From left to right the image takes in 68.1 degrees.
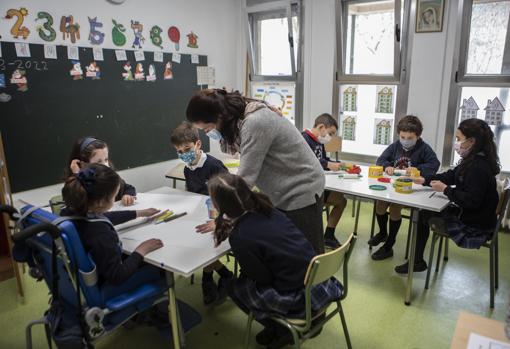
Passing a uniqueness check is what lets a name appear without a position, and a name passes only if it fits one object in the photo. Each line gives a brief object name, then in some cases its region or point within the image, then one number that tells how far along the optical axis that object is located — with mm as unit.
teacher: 1792
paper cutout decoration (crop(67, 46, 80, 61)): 3294
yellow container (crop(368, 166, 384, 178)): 3057
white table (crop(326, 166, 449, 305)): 2367
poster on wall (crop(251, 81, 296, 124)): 4867
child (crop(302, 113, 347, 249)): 3211
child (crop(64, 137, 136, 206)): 2299
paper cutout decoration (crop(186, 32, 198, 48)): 4387
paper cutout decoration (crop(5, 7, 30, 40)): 2941
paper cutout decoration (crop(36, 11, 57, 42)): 3100
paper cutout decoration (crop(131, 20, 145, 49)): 3800
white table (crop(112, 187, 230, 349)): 1660
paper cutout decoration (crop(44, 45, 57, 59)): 3145
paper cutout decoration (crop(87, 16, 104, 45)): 3453
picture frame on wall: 3620
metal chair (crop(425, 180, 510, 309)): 2342
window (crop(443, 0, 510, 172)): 3475
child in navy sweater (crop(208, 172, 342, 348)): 1608
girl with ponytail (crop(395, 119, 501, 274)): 2410
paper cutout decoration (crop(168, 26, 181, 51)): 4152
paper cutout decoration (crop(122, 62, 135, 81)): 3764
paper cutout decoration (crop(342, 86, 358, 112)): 4422
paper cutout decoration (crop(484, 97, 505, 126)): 3600
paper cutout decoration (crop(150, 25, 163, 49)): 3971
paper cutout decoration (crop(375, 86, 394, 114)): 4172
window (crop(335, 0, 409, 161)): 4055
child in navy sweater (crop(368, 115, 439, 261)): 3080
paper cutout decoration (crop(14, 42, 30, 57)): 2979
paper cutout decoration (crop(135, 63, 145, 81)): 3865
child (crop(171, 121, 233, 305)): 2555
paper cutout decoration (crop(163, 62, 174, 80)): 4141
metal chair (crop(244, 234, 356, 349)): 1519
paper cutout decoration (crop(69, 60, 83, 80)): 3350
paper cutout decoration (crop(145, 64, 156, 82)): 3980
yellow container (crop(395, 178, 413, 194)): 2602
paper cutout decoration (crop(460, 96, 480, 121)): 3713
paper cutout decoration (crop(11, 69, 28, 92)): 2980
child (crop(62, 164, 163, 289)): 1557
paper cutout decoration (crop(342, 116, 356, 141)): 4540
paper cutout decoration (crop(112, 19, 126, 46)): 3636
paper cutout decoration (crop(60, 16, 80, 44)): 3248
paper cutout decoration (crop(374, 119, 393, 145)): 4273
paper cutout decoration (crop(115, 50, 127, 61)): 3668
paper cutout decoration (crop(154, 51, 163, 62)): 4004
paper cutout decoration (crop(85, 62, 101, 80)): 3467
